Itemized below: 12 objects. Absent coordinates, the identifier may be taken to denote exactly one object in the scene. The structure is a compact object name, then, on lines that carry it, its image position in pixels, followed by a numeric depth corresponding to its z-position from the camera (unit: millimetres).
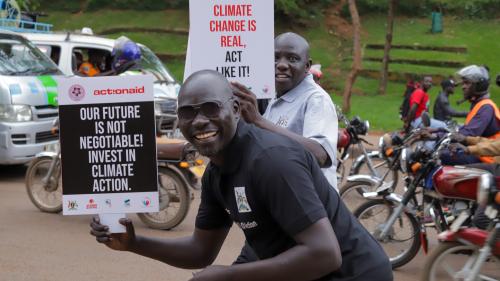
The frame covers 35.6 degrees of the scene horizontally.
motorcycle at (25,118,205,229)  7582
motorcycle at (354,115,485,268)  6324
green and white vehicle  9930
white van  12164
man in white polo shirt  3326
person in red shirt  14445
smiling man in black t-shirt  2305
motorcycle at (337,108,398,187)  9352
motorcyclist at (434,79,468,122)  14227
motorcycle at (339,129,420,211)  7297
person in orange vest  6883
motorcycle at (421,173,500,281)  5129
